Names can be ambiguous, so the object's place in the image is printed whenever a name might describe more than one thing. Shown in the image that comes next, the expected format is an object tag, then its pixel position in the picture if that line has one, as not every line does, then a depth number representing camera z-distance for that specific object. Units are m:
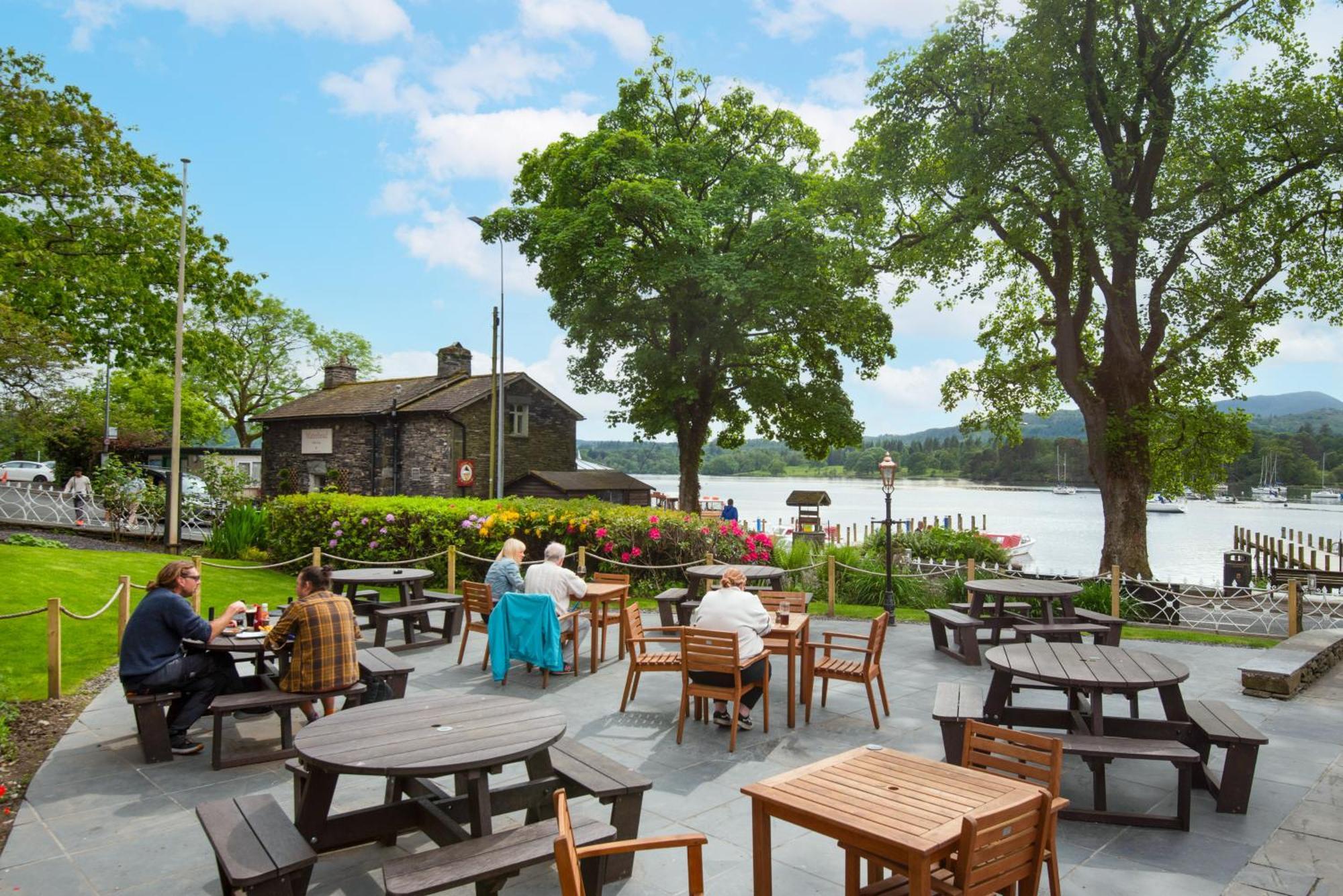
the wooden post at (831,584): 13.03
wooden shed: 29.39
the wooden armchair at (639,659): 7.46
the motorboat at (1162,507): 93.31
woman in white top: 6.70
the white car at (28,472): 41.16
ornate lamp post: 12.70
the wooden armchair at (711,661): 6.43
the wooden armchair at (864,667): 7.06
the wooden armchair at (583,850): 2.57
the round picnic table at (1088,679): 5.30
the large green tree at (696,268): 25.73
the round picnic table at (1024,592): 9.69
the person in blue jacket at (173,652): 5.98
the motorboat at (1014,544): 32.41
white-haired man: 8.77
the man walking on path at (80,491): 25.45
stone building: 29.11
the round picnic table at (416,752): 3.72
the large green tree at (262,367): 46.84
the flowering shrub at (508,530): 14.56
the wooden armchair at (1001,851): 2.94
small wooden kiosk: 34.97
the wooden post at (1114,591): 12.12
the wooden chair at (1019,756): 3.64
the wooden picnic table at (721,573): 10.72
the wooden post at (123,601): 8.41
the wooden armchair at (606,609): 9.70
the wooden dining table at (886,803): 3.08
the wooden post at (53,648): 7.64
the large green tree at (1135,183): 16.59
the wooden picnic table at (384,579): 10.66
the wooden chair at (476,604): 9.59
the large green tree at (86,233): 18.77
